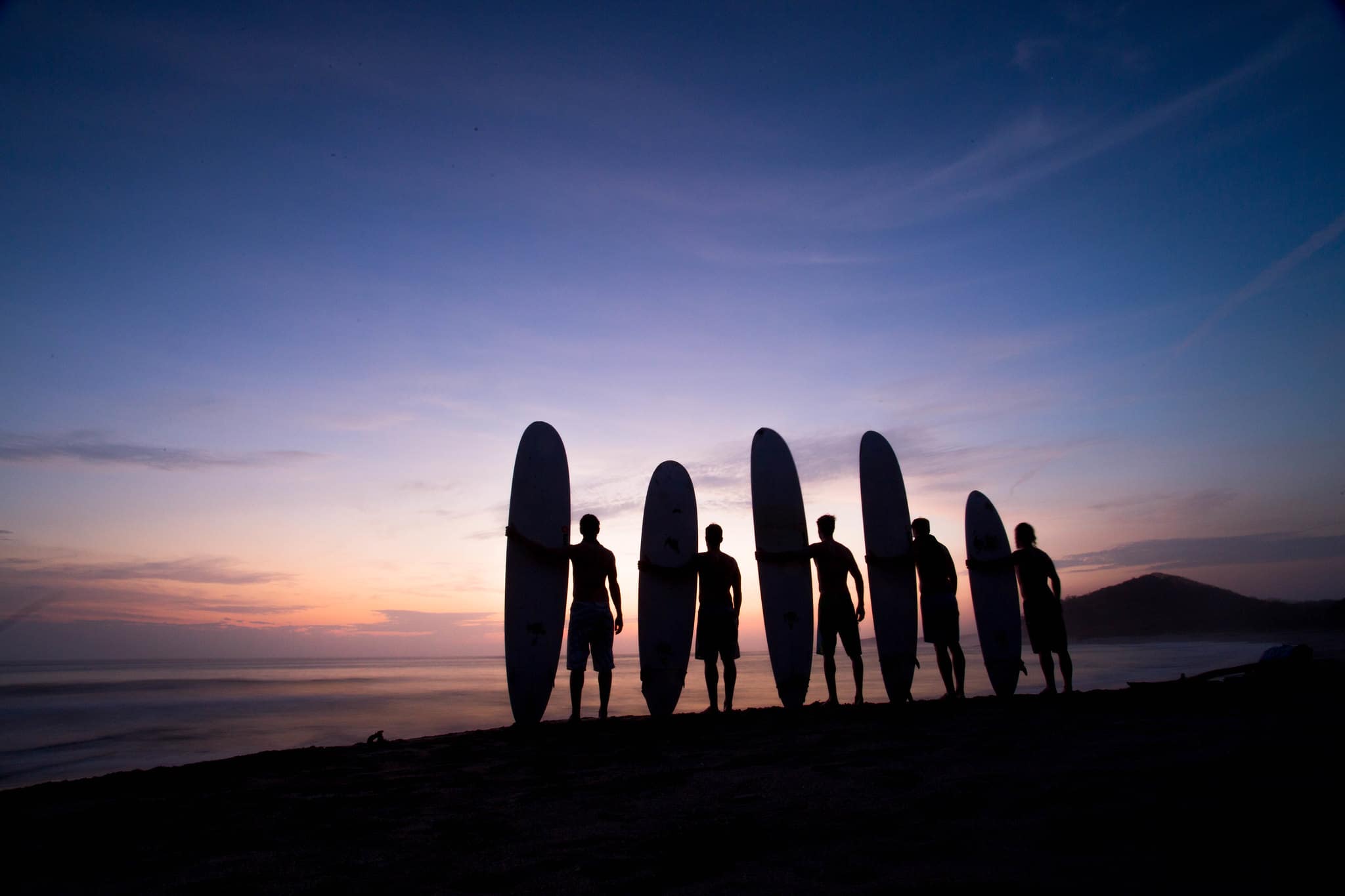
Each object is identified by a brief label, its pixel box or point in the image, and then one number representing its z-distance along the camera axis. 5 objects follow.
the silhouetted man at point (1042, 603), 6.34
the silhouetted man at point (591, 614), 5.70
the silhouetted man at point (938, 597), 6.39
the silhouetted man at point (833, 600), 6.22
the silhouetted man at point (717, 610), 6.25
